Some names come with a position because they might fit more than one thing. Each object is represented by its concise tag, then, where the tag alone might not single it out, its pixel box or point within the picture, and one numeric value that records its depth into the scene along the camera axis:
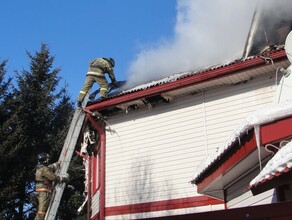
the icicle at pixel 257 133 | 4.08
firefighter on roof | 10.46
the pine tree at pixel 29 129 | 18.23
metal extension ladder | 7.72
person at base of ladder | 8.02
